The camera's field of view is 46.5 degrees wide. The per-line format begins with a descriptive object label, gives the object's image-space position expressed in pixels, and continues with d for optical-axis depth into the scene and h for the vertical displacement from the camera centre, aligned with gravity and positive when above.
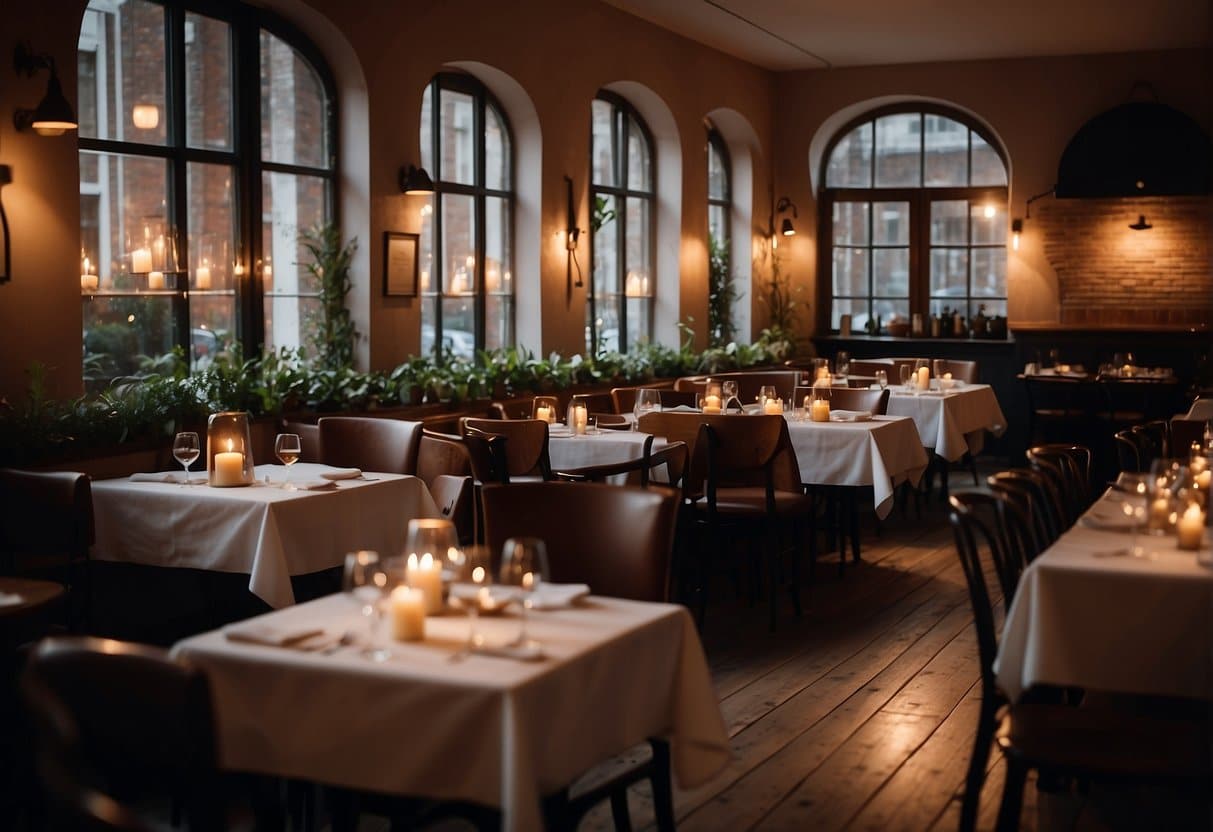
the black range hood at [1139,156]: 12.16 +1.56
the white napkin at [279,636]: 2.64 -0.56
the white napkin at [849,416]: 7.44 -0.42
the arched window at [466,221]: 9.15 +0.79
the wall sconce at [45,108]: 5.69 +0.94
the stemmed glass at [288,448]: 5.11 -0.39
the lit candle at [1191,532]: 3.49 -0.49
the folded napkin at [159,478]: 5.14 -0.50
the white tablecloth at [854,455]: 6.96 -0.59
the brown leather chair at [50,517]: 4.45 -0.56
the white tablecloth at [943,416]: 8.84 -0.51
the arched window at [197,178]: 6.70 +0.84
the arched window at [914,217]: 13.31 +1.14
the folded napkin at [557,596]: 2.95 -0.55
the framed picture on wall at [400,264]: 8.34 +0.45
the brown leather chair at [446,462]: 5.71 -0.51
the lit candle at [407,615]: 2.68 -0.52
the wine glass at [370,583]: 2.66 -0.46
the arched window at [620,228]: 11.16 +0.90
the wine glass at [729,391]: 7.59 -0.29
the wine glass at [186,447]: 4.96 -0.38
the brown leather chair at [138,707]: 2.06 -0.54
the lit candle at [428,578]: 2.82 -0.48
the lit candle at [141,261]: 6.87 +0.39
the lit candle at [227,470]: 4.97 -0.46
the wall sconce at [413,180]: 8.38 +0.94
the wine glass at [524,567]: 2.69 -0.44
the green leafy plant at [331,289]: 8.12 +0.29
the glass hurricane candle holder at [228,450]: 4.97 -0.39
